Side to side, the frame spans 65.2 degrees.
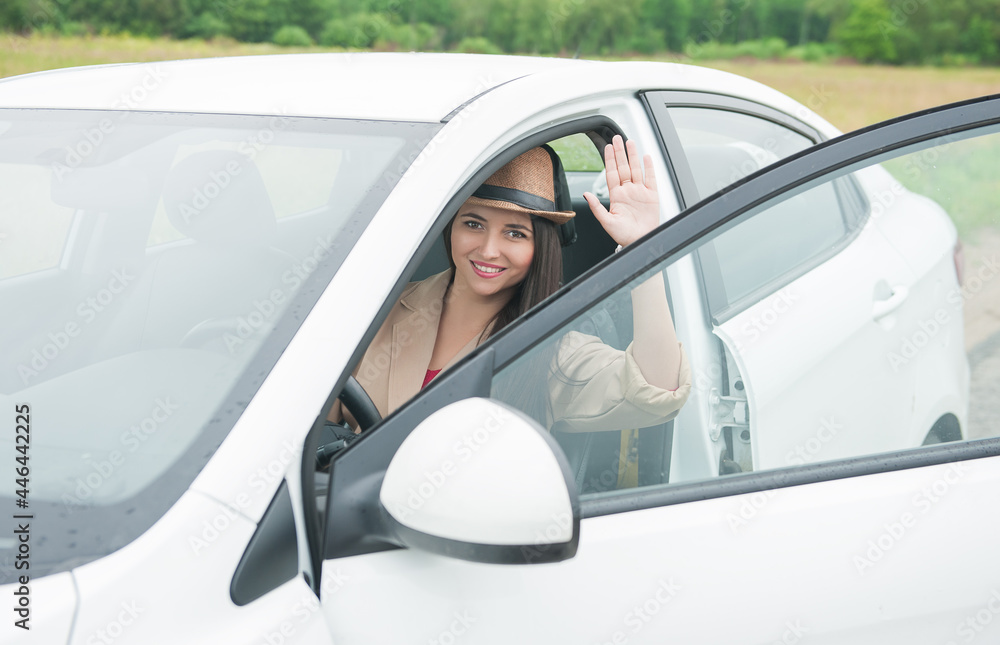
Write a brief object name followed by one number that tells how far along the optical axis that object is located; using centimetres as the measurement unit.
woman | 160
